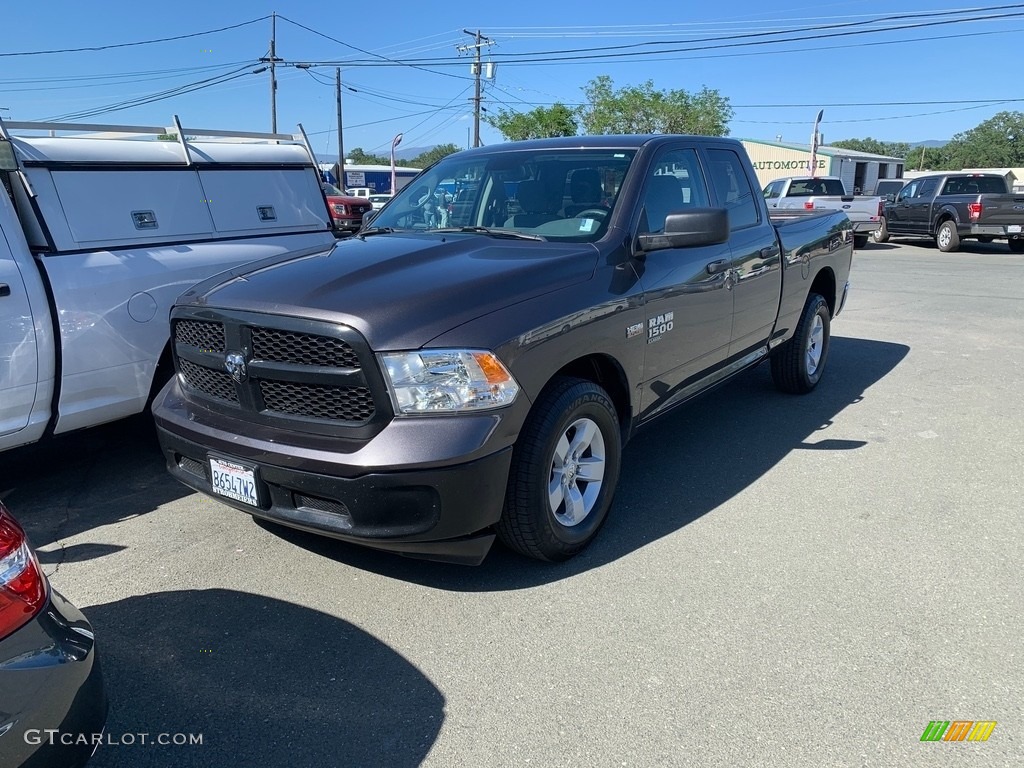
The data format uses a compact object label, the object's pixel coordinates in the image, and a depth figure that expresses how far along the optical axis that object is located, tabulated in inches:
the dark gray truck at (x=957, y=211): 701.9
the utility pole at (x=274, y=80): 1582.2
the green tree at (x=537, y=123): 1740.9
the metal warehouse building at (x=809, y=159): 2096.5
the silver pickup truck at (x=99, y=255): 157.5
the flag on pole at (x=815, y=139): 1407.7
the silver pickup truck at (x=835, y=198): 749.9
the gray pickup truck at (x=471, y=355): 114.7
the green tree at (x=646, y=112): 1836.9
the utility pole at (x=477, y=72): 1665.8
